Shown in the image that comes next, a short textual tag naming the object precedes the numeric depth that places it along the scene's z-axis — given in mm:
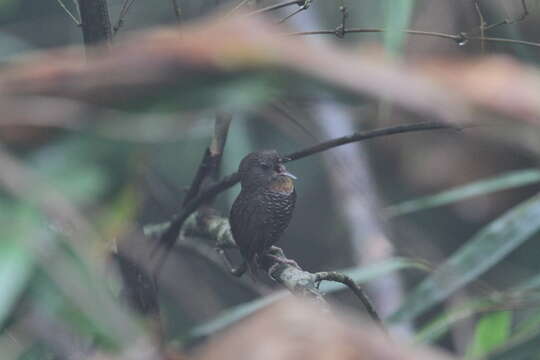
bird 5004
